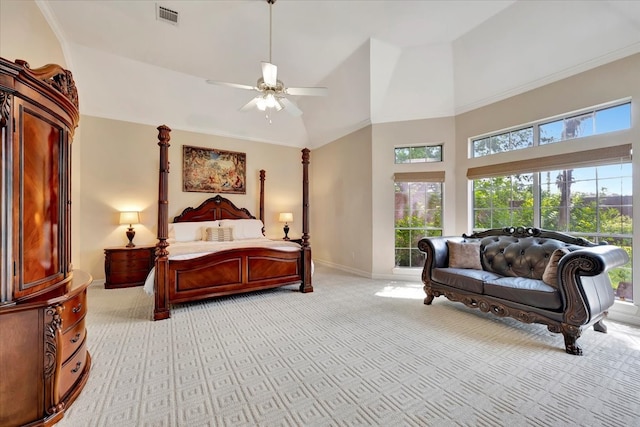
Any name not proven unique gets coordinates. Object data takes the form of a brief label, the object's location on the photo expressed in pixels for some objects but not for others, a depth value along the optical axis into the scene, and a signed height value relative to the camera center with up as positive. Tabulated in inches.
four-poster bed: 130.6 -28.8
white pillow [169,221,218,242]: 198.7 -11.6
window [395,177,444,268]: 198.8 -2.0
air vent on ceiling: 139.6 +107.6
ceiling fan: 119.8 +59.8
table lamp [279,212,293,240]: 248.5 -3.3
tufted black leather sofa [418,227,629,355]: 95.3 -28.8
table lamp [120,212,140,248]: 188.1 -3.0
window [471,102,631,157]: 125.0 +44.8
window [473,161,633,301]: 123.6 +4.9
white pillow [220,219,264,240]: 217.5 -10.6
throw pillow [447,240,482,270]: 141.8 -23.1
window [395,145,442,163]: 199.8 +45.3
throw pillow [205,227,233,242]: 201.0 -14.7
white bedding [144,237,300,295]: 135.4 -19.1
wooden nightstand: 180.7 -34.4
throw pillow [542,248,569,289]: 107.2 -22.7
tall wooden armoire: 56.6 -9.8
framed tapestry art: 220.7 +38.8
